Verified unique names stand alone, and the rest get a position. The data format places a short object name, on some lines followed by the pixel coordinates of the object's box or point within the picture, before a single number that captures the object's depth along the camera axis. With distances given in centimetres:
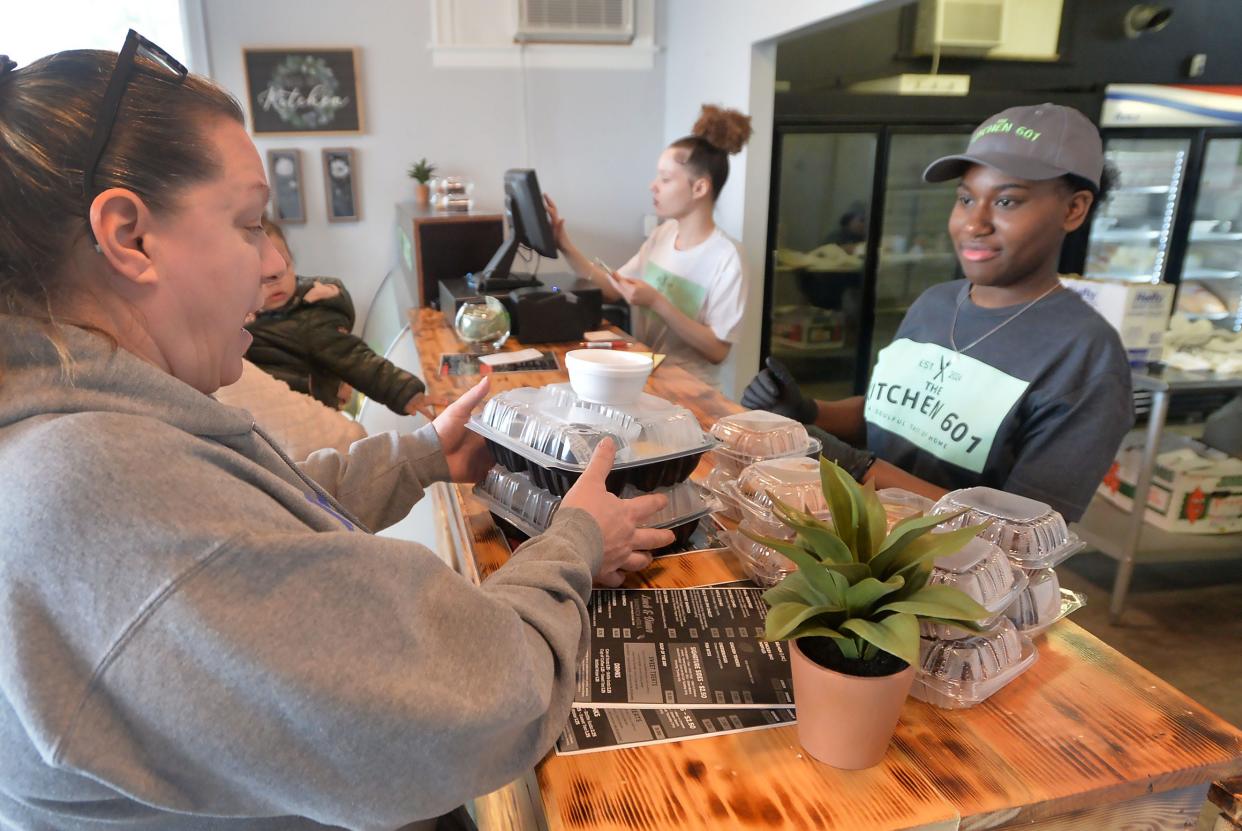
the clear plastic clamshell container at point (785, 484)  101
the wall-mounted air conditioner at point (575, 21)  375
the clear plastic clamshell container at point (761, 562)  101
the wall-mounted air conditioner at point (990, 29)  375
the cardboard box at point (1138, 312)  267
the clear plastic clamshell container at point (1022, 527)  90
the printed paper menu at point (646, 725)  76
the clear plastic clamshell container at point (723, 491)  114
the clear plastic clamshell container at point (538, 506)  111
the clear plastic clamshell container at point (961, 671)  81
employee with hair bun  273
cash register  248
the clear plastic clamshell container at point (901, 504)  97
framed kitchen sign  360
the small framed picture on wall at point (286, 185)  369
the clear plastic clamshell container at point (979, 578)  81
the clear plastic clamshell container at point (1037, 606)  91
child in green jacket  226
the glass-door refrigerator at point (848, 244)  391
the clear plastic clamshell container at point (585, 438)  107
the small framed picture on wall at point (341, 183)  378
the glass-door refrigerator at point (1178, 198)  404
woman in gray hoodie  53
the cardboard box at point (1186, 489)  286
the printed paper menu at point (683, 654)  82
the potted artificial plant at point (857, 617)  70
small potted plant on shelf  375
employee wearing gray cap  135
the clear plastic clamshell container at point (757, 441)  120
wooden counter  68
